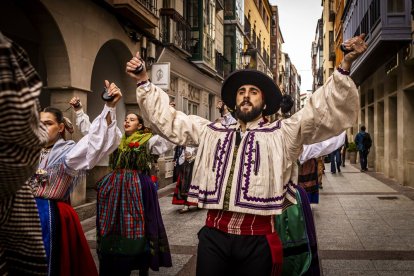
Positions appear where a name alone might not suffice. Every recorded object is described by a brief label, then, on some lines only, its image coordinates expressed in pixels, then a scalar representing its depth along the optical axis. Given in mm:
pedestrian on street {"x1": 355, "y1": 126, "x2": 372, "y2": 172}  18766
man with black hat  2777
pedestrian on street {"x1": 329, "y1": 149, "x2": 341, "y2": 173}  18194
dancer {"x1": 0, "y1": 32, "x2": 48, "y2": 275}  1148
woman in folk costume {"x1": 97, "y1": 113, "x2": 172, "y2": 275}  4633
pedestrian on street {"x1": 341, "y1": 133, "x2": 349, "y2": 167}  22453
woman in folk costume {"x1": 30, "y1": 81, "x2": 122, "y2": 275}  3252
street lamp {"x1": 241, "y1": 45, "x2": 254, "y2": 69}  14656
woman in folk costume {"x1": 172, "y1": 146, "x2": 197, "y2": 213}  9482
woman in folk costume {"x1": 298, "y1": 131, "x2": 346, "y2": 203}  8156
